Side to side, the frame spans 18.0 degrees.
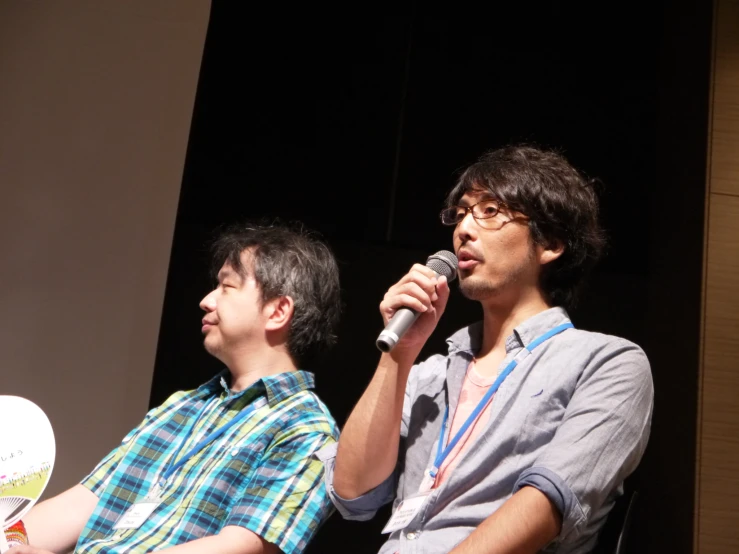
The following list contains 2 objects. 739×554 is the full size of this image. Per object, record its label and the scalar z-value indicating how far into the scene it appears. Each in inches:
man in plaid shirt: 163.0
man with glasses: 147.9
